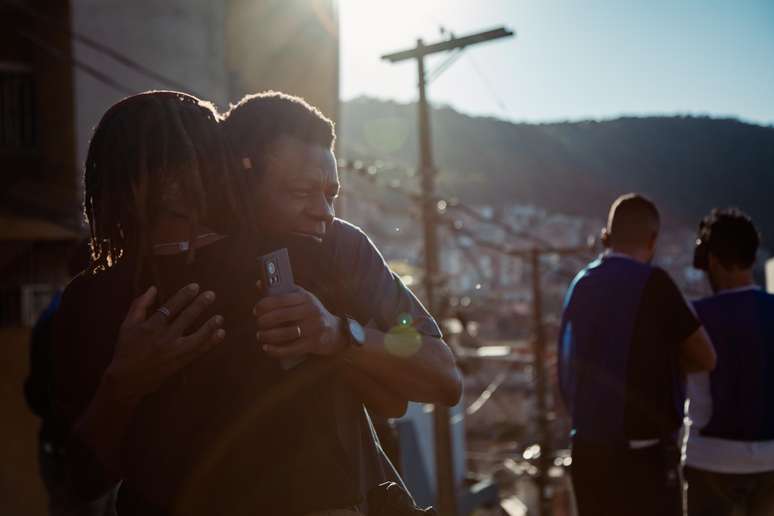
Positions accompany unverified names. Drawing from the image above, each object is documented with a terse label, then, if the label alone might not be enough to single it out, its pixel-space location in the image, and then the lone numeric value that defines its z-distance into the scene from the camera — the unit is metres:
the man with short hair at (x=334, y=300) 1.49
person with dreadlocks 1.48
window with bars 8.57
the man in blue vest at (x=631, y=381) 3.26
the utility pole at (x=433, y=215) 12.65
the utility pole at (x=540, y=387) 17.97
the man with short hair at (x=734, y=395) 3.20
